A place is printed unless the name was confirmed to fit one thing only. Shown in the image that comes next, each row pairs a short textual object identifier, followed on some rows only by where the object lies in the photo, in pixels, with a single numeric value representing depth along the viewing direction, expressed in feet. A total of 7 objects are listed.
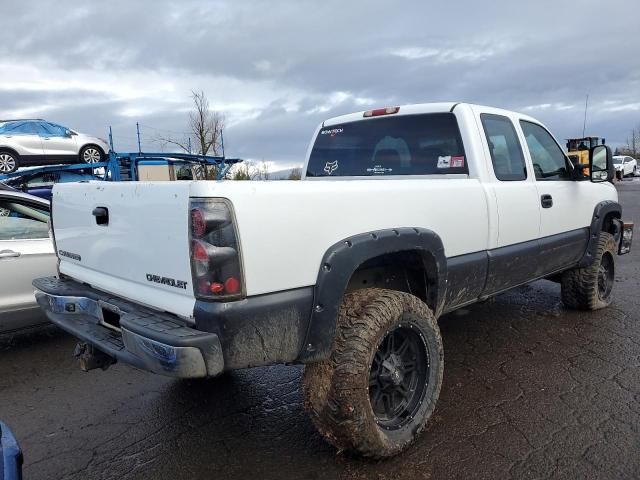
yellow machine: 61.93
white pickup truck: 6.91
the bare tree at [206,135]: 93.15
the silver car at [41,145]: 42.04
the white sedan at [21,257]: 14.35
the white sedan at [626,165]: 124.21
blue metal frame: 39.99
